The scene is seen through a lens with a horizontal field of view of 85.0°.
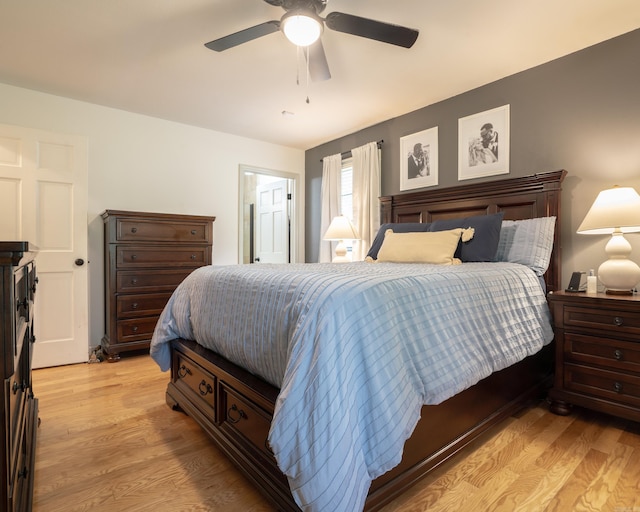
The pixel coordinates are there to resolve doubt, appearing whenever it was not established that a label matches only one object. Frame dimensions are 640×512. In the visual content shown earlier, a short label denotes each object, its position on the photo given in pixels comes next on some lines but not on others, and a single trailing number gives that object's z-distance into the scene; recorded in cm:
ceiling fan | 184
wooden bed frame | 134
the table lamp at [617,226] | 199
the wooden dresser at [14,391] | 80
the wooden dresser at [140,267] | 322
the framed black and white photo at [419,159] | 349
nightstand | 188
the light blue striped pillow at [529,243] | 236
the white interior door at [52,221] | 287
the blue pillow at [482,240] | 245
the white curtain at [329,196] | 445
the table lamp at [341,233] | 387
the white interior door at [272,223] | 505
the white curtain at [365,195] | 396
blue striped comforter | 102
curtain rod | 435
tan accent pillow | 245
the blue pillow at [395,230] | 300
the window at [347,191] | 434
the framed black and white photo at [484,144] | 298
